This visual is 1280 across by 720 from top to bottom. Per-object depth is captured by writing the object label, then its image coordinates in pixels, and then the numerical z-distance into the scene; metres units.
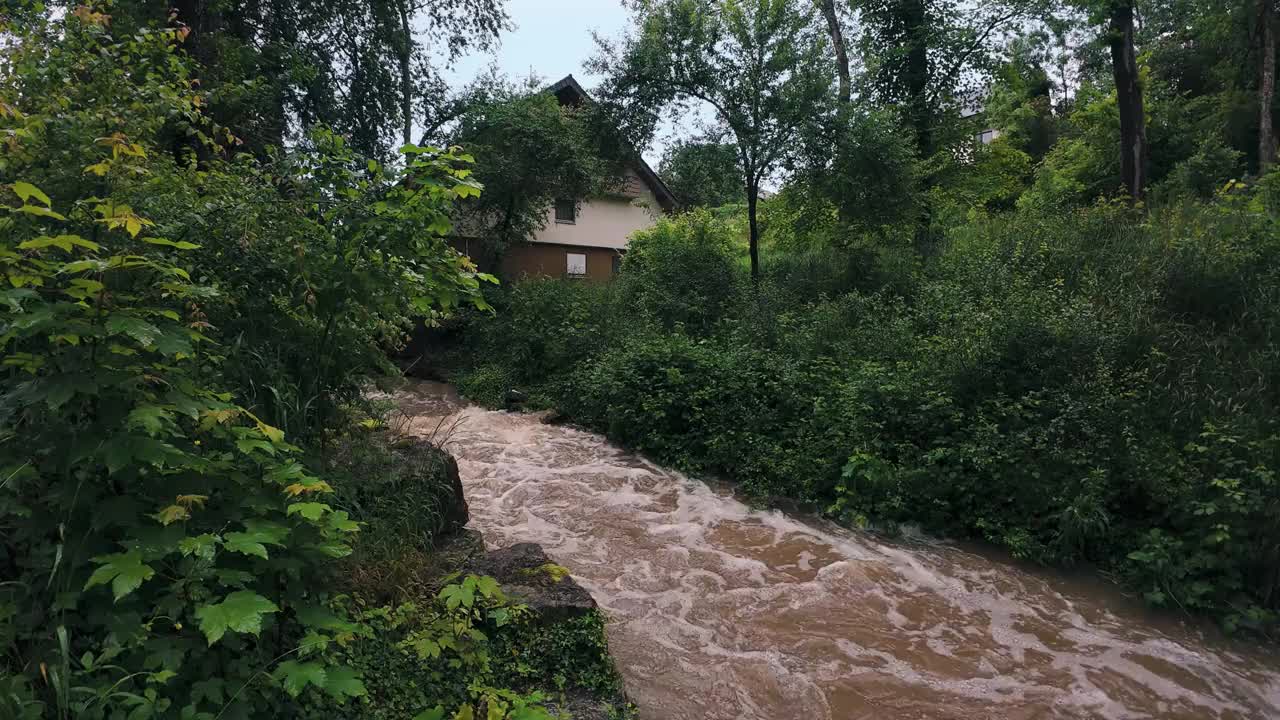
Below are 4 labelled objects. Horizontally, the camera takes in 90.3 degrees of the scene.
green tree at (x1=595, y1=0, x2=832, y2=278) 13.28
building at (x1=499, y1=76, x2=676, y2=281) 22.83
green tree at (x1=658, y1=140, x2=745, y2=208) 13.88
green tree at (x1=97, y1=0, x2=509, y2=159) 10.21
